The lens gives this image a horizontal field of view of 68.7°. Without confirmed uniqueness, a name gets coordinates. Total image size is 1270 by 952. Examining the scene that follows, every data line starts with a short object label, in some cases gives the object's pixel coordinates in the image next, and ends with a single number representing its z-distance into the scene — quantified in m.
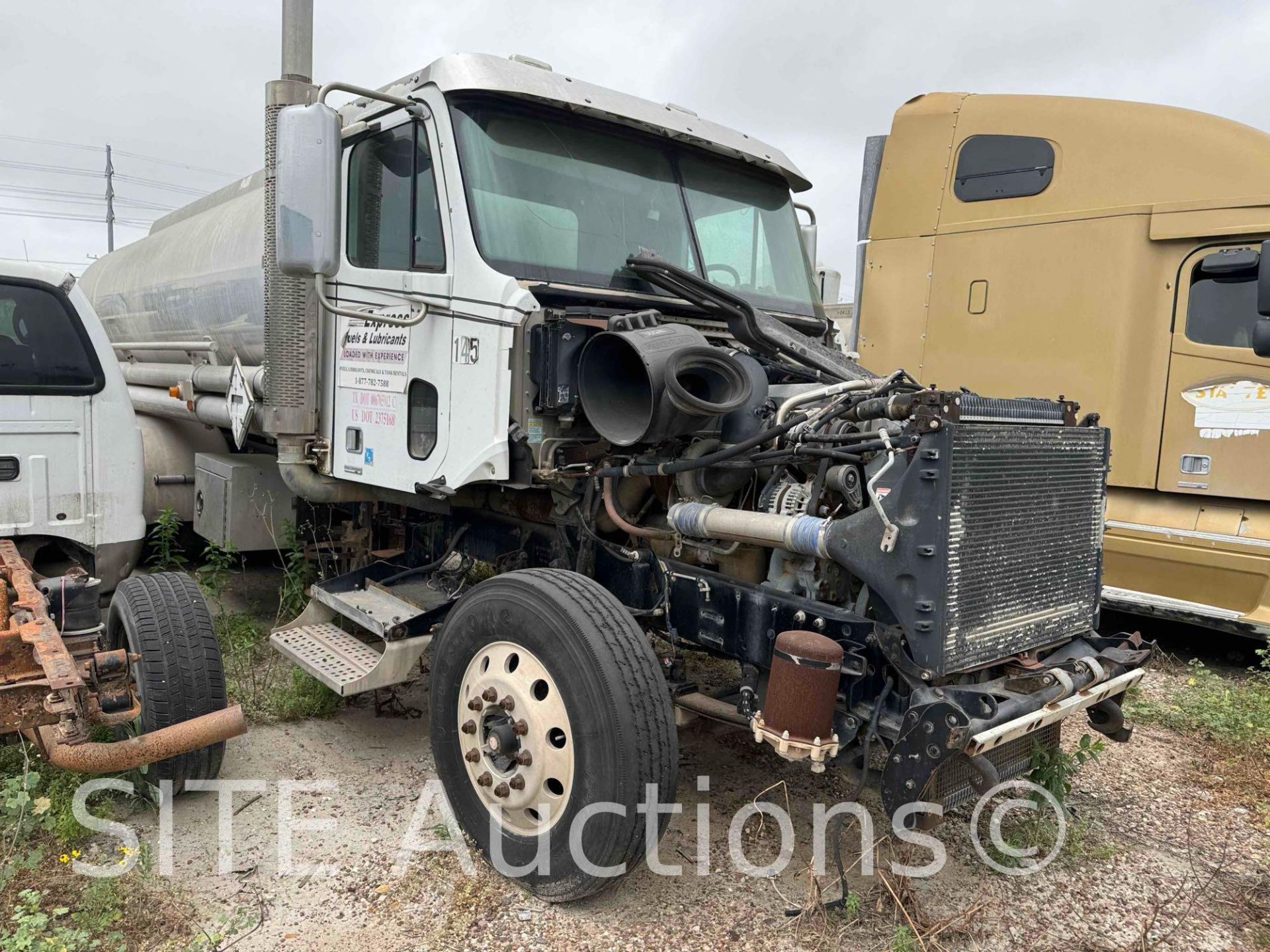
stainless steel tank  5.61
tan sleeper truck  5.40
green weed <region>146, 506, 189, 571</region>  5.29
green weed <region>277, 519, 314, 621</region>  5.22
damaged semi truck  2.73
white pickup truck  2.95
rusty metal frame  2.76
